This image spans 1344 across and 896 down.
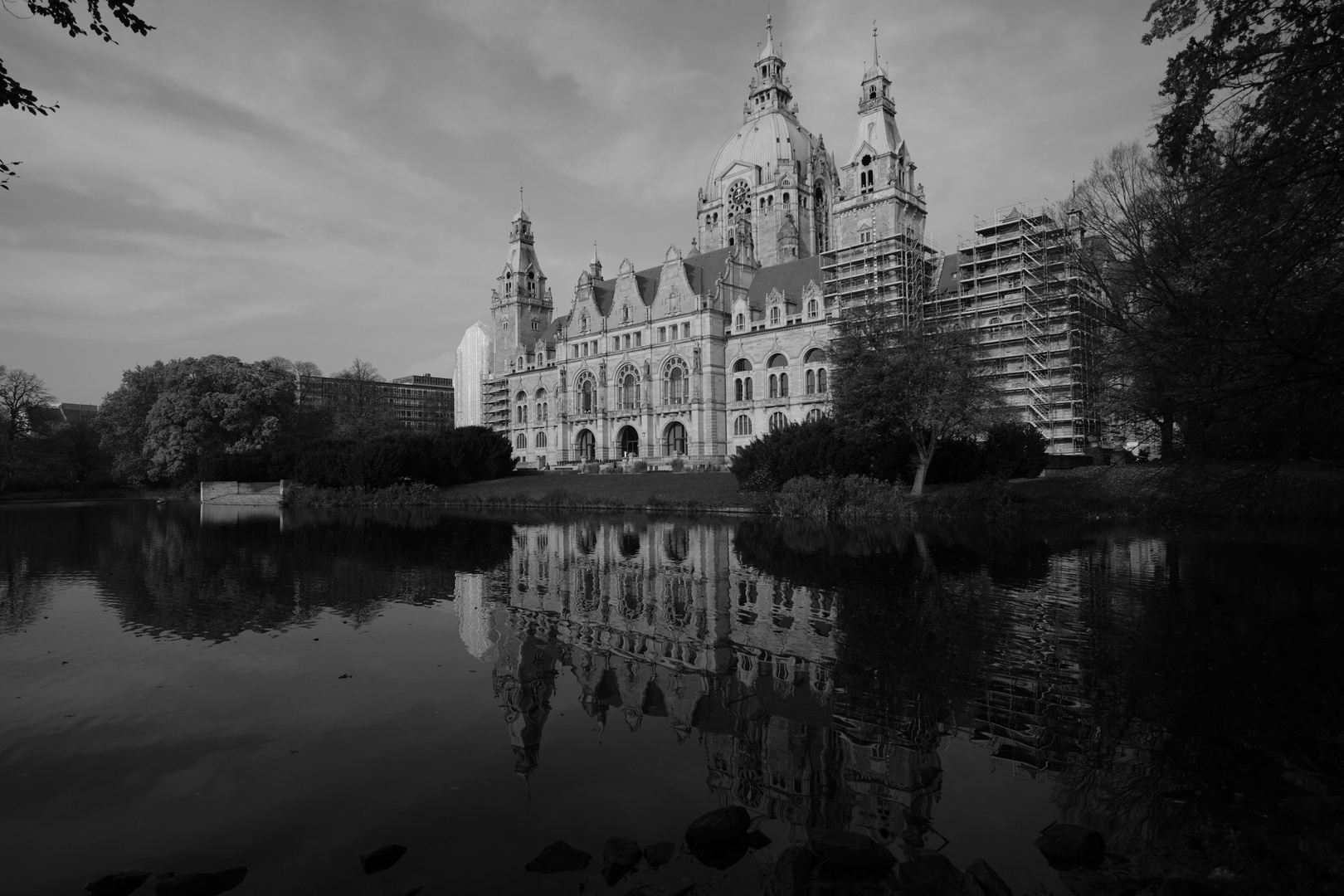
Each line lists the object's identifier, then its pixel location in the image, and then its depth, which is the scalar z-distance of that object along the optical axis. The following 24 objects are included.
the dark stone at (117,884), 4.44
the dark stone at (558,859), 4.71
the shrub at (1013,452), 34.59
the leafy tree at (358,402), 69.12
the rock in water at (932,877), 4.28
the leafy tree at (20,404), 61.78
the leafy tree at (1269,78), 7.01
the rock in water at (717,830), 4.93
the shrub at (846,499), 30.08
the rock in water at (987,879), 4.29
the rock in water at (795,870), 4.40
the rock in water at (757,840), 4.96
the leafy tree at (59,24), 7.24
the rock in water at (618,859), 4.63
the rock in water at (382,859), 4.74
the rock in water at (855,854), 4.53
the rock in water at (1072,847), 4.73
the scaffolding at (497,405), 84.88
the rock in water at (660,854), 4.78
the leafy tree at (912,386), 30.06
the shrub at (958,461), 34.88
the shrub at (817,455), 33.62
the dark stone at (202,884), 4.43
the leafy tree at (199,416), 54.22
